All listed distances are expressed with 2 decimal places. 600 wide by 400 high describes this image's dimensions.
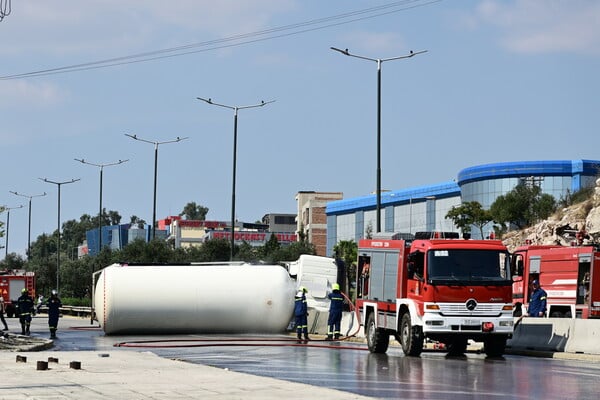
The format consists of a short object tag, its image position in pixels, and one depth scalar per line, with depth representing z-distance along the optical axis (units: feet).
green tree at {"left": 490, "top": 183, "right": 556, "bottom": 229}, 348.79
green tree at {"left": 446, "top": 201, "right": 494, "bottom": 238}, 338.54
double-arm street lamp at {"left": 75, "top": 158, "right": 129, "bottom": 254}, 305.73
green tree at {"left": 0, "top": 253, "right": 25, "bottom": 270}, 561.43
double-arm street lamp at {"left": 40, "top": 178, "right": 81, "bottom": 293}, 341.82
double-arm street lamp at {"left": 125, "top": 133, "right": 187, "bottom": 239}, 248.20
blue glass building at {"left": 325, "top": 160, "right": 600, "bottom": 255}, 428.97
